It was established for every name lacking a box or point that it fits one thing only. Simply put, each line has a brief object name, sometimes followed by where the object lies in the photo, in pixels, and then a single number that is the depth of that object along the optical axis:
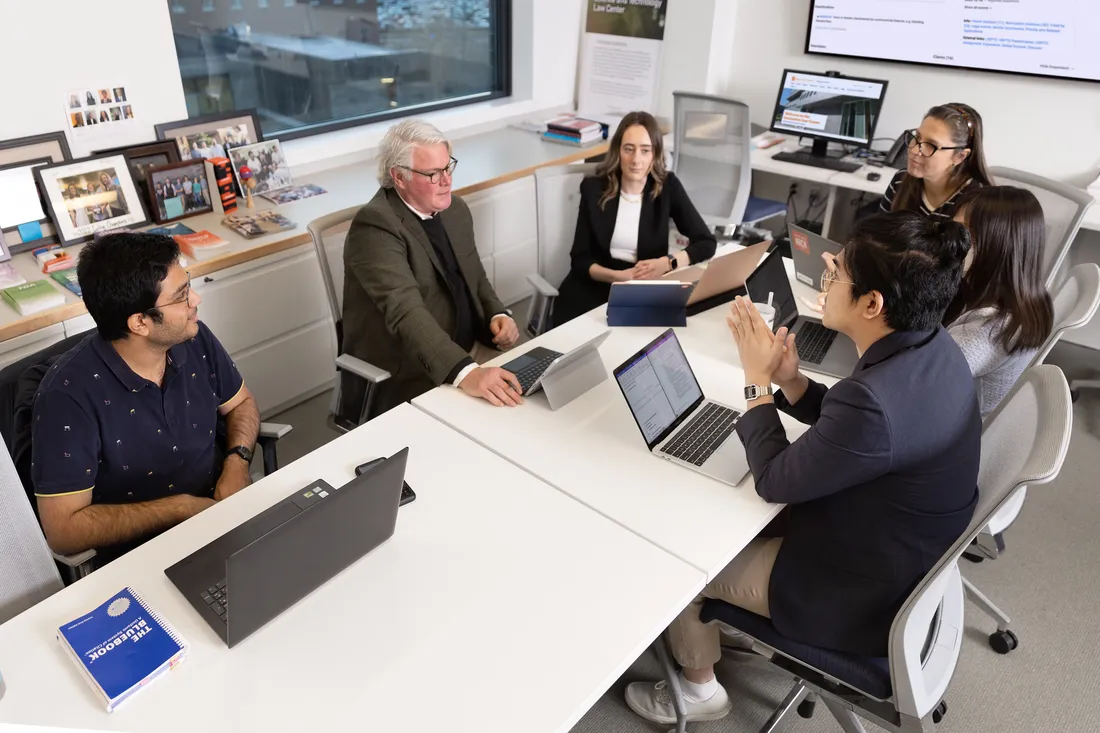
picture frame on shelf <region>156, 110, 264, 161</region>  3.12
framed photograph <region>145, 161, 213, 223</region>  2.94
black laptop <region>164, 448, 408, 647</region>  1.24
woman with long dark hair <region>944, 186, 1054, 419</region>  2.06
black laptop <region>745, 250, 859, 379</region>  2.23
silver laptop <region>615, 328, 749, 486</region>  1.79
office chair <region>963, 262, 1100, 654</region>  1.94
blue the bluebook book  1.20
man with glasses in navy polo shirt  1.62
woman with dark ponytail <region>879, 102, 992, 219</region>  2.86
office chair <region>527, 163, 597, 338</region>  2.88
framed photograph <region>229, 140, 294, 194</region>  3.25
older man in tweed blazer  2.20
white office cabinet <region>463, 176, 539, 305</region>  3.81
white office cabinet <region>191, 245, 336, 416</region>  2.87
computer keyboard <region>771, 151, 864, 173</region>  4.16
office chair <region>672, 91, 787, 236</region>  3.89
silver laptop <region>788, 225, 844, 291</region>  2.56
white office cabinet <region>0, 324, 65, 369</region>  2.35
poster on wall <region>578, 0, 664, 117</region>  4.68
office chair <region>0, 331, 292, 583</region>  1.63
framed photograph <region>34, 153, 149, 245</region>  2.70
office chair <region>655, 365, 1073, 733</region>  1.42
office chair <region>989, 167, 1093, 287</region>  2.90
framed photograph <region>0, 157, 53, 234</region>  2.61
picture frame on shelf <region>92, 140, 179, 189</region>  2.93
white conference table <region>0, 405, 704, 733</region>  1.21
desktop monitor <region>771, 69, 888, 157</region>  4.27
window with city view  3.46
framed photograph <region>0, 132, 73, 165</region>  2.67
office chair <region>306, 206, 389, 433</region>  2.23
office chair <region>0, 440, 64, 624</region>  1.38
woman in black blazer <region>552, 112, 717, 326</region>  2.97
